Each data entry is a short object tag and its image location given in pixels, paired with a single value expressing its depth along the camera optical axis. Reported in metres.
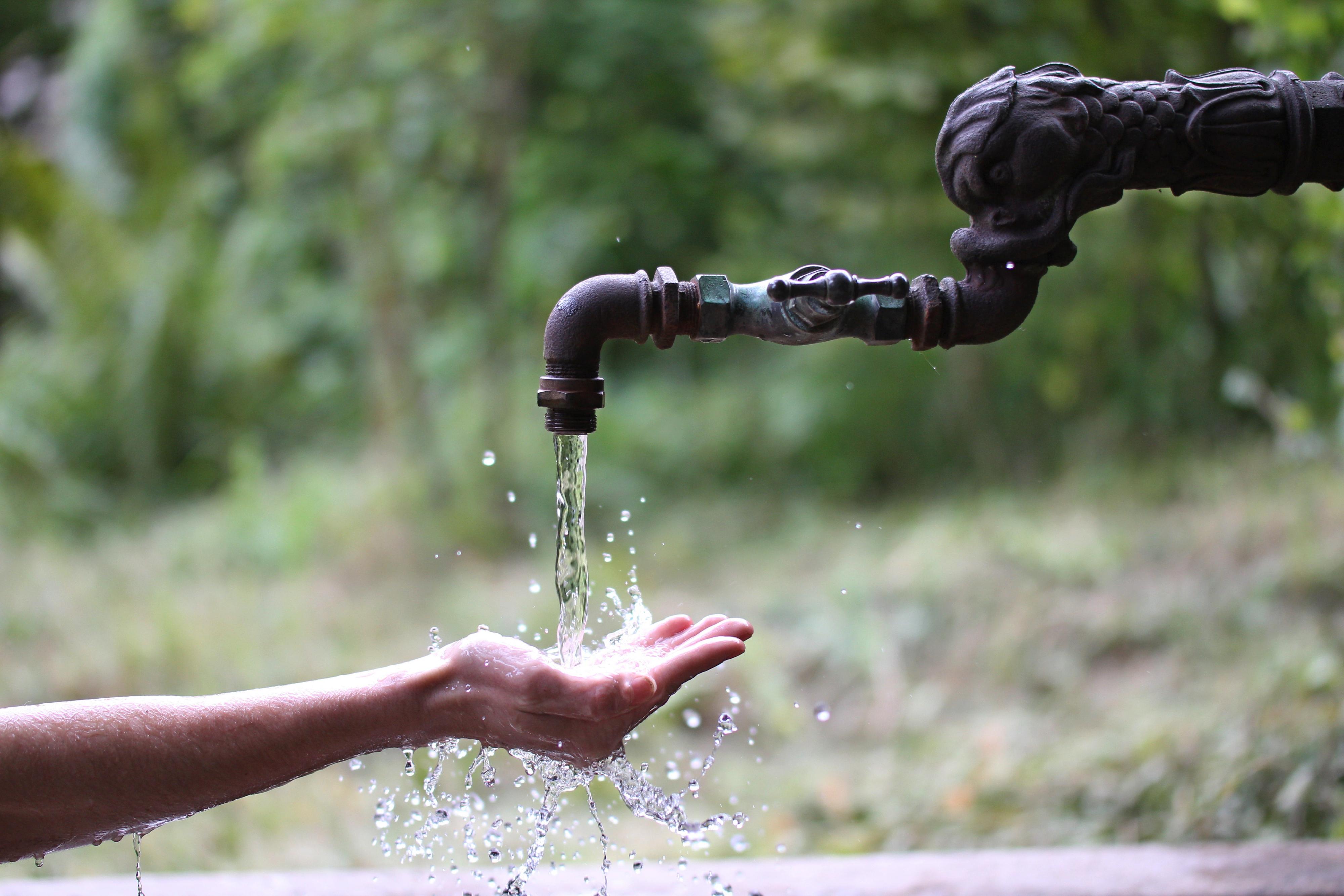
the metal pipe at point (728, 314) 1.14
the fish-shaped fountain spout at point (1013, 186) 1.12
